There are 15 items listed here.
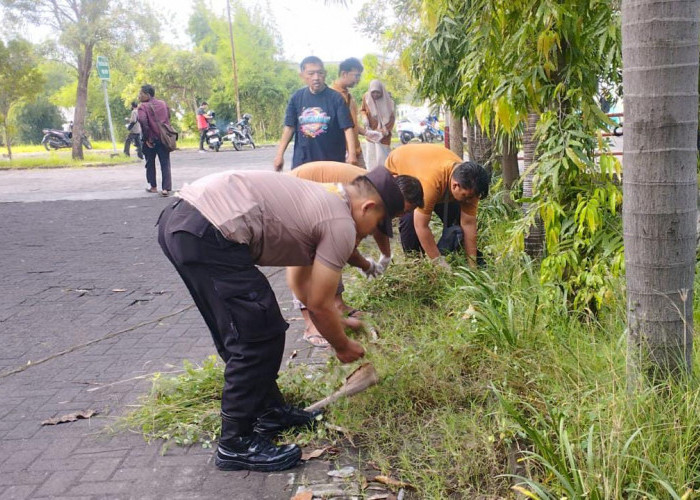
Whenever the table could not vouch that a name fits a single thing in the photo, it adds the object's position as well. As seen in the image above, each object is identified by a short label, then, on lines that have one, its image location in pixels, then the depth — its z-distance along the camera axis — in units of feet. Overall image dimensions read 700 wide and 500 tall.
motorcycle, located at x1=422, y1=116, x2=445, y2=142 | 95.47
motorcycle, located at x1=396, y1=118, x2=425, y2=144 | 96.32
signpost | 69.87
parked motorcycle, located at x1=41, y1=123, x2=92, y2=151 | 109.09
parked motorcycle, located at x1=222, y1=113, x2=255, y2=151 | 96.68
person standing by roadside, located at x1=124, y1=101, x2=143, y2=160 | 56.34
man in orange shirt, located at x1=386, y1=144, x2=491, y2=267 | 16.38
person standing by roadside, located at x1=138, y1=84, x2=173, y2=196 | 38.22
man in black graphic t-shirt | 19.56
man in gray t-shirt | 9.68
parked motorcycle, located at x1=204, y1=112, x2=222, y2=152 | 94.17
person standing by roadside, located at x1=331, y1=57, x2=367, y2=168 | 23.38
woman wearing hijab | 29.43
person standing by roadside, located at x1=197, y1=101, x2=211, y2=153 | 92.59
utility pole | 119.44
